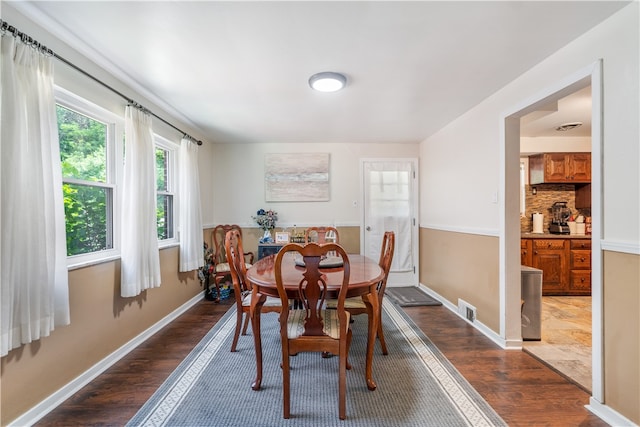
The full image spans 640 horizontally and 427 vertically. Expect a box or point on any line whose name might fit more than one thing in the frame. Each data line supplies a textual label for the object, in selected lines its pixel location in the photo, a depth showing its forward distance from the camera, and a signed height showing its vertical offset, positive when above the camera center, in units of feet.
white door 14.83 -0.08
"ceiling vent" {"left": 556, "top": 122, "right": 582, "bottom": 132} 11.62 +3.39
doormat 11.94 -4.04
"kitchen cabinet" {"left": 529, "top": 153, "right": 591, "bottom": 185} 13.88 +1.90
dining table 5.59 -1.65
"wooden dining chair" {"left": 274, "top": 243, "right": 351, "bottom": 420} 5.06 -2.26
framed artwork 14.71 +1.74
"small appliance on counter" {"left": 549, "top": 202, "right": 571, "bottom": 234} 13.99 -0.50
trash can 8.59 -2.97
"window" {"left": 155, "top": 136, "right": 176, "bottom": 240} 10.41 +0.91
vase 13.61 -1.37
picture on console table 13.23 -1.34
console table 13.19 -1.80
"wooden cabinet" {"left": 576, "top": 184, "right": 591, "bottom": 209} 14.07 +0.51
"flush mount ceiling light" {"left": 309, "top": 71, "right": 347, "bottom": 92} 7.32 +3.42
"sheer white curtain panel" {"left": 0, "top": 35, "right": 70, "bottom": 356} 4.58 +0.16
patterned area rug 5.26 -3.91
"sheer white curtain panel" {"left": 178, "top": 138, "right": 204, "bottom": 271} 10.87 -0.01
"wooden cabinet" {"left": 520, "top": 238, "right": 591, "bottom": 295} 13.16 -2.52
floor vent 9.64 -3.65
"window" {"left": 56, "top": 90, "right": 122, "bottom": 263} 6.35 +0.92
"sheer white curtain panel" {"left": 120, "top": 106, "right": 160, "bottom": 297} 7.48 +0.01
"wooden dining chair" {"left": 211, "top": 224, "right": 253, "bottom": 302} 12.20 -2.16
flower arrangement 14.29 -0.47
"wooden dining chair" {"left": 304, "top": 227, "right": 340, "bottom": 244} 11.40 -1.02
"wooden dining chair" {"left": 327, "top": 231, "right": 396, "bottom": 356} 7.15 -2.40
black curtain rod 4.74 +3.12
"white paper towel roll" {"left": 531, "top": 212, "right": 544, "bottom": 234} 14.52 -0.80
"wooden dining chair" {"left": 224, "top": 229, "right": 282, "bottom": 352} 7.22 -1.80
